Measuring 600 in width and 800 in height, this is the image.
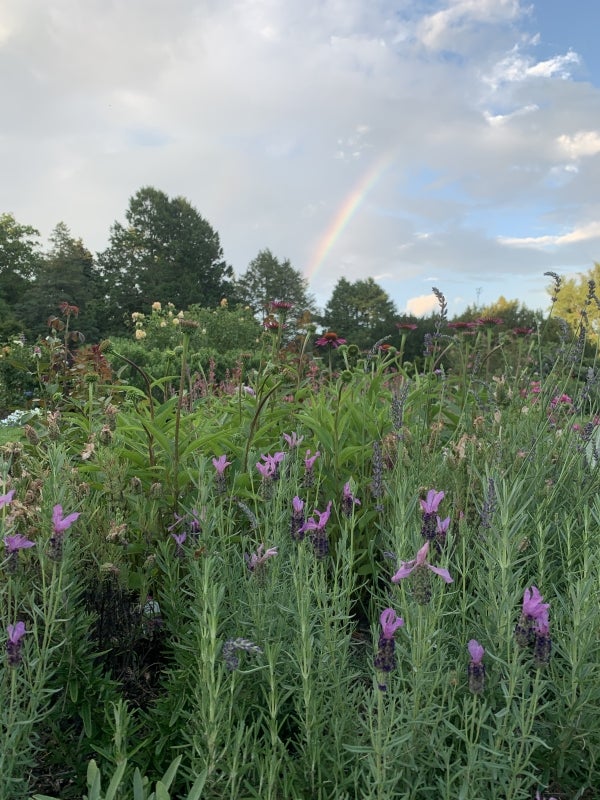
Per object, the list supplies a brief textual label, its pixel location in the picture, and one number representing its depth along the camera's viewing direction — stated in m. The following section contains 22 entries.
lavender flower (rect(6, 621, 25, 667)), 0.48
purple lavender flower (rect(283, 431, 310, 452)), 0.88
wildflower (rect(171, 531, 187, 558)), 0.75
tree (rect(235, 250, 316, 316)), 46.53
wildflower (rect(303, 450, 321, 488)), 0.79
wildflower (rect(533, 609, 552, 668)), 0.44
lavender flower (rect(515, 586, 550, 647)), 0.45
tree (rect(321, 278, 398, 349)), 42.20
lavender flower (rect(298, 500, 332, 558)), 0.57
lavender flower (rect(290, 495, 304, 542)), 0.59
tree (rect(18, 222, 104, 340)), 30.62
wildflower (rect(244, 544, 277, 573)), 0.55
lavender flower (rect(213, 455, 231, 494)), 0.74
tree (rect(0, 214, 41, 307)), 34.43
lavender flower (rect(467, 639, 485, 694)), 0.43
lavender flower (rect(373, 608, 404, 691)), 0.42
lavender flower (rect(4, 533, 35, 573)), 0.57
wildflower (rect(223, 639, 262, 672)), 0.46
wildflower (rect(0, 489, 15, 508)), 0.60
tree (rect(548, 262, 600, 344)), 18.12
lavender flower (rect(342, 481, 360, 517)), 0.65
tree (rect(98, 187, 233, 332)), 37.22
